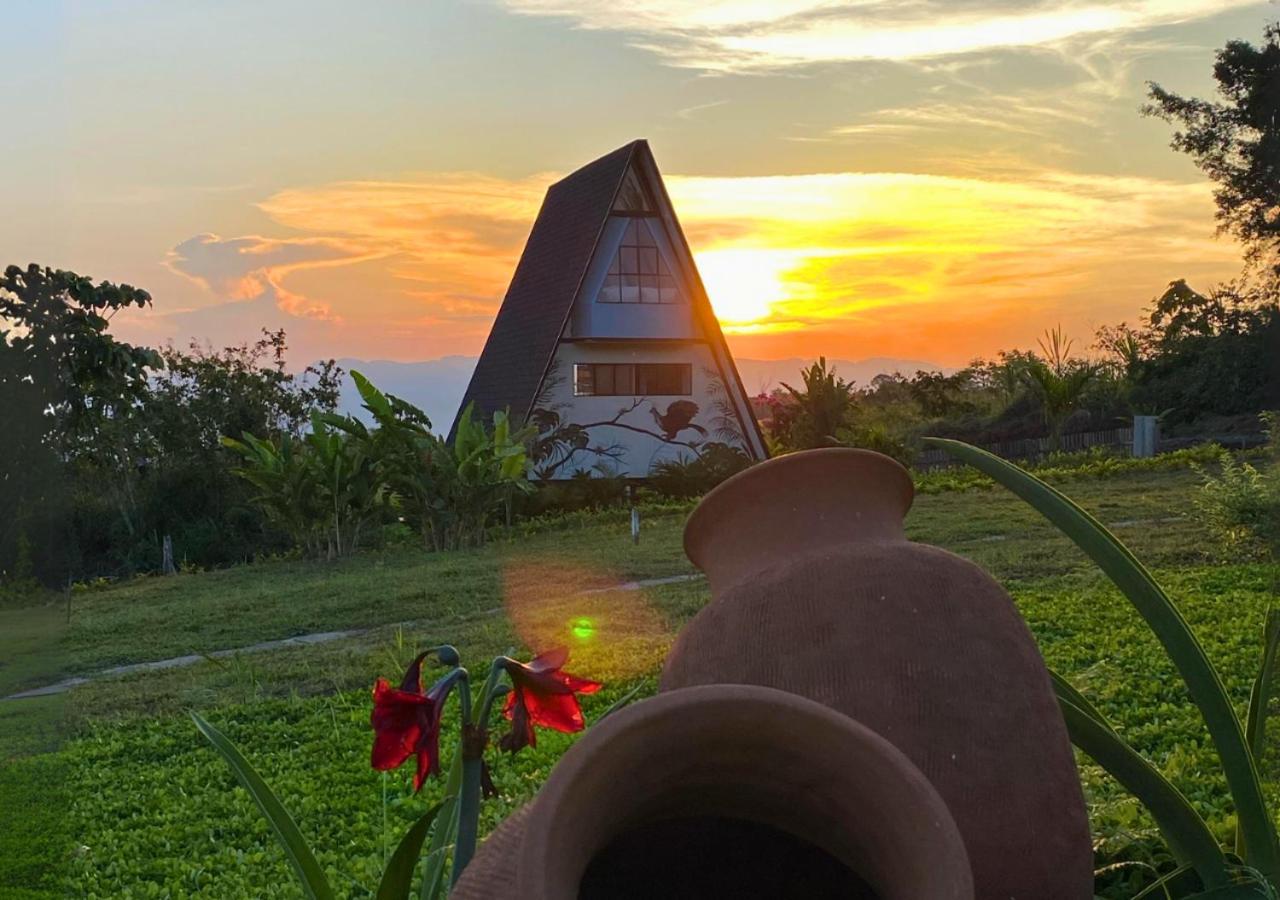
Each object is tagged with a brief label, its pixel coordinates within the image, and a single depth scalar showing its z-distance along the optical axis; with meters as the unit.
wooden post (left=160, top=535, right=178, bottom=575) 15.15
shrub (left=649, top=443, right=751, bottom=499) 17.14
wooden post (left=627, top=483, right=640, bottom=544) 12.15
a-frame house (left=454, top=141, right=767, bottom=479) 17.48
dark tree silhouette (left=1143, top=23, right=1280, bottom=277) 15.68
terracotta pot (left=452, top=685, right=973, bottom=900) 1.40
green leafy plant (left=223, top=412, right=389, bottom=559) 13.27
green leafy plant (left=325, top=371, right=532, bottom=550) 13.33
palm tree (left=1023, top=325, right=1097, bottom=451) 18.83
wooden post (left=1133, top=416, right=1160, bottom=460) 17.61
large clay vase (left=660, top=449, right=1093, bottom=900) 1.88
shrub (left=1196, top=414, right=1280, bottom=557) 9.16
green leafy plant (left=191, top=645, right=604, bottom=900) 1.71
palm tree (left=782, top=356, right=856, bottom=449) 18.27
